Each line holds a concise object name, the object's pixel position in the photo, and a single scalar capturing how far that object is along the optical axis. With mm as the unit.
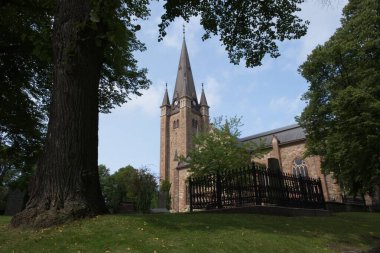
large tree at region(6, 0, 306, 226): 5789
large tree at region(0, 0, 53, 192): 11334
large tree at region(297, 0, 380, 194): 17359
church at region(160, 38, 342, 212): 38438
